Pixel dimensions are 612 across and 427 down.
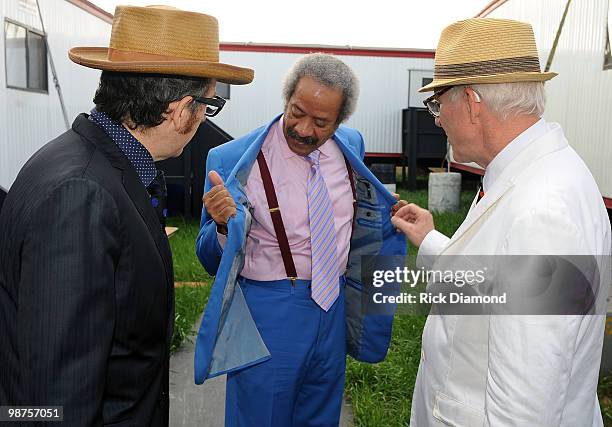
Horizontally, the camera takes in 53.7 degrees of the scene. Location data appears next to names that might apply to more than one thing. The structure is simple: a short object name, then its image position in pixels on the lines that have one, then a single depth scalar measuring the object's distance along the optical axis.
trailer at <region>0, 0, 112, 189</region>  6.75
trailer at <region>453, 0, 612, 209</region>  6.36
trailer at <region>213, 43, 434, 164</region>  15.26
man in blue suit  2.46
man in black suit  1.29
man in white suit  1.43
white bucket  11.87
